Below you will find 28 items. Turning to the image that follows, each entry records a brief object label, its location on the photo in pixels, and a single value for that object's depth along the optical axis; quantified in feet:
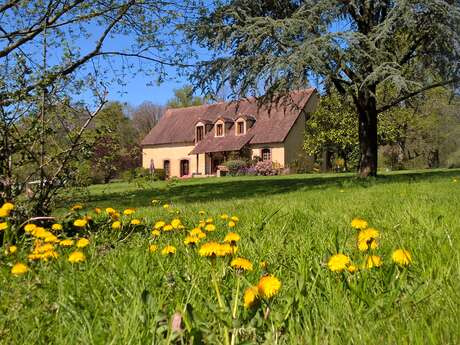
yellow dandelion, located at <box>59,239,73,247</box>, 7.25
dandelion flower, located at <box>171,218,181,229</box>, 9.18
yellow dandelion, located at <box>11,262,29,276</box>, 5.69
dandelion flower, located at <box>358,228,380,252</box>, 5.96
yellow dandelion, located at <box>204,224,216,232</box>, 8.87
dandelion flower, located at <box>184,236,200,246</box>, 6.97
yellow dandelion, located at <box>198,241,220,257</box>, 5.74
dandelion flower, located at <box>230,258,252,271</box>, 5.24
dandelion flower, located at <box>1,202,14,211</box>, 8.07
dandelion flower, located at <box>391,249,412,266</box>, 5.61
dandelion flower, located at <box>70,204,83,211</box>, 11.26
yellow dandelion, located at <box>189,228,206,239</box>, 7.78
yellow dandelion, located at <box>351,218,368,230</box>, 6.92
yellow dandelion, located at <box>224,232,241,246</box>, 6.32
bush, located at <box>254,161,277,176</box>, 116.78
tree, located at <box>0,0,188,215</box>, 12.03
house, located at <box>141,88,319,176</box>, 124.47
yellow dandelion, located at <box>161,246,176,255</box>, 6.93
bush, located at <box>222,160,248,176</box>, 121.29
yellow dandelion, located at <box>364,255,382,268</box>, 5.83
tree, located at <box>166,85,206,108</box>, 207.76
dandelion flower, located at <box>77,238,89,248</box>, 6.91
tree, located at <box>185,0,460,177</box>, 38.50
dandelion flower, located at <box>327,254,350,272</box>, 5.18
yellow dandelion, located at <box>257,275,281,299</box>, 4.44
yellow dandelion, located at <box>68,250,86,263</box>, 6.23
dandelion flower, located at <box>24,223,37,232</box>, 7.88
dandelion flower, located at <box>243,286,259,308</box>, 4.54
